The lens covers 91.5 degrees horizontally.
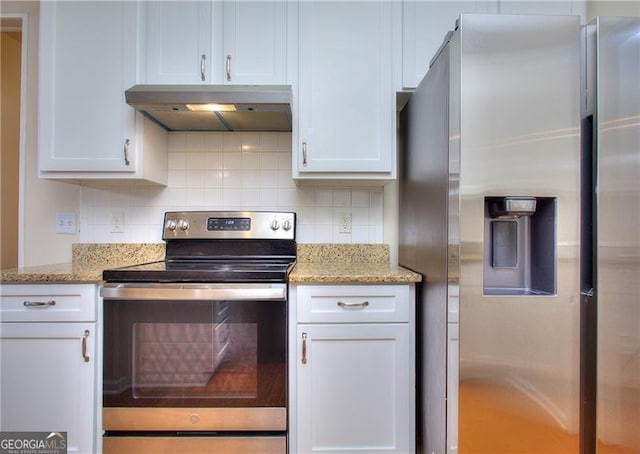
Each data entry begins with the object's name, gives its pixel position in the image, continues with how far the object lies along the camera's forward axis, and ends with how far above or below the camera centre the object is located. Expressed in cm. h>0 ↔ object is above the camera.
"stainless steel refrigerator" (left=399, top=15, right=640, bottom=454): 102 -5
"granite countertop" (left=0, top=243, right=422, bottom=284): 142 -18
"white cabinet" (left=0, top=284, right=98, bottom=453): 128 -56
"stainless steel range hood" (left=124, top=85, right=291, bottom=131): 134 +56
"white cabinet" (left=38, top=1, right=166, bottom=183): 149 +69
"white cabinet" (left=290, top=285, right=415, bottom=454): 127 -60
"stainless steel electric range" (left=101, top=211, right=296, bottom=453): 125 -56
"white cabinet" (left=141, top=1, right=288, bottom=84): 149 +89
